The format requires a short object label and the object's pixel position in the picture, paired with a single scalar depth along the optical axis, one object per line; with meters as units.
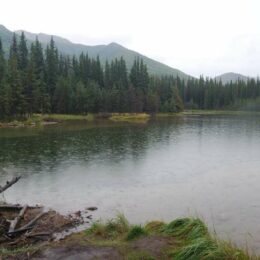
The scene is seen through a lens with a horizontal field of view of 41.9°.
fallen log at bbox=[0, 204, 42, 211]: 20.84
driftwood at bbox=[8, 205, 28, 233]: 16.80
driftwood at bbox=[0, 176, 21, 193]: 18.98
